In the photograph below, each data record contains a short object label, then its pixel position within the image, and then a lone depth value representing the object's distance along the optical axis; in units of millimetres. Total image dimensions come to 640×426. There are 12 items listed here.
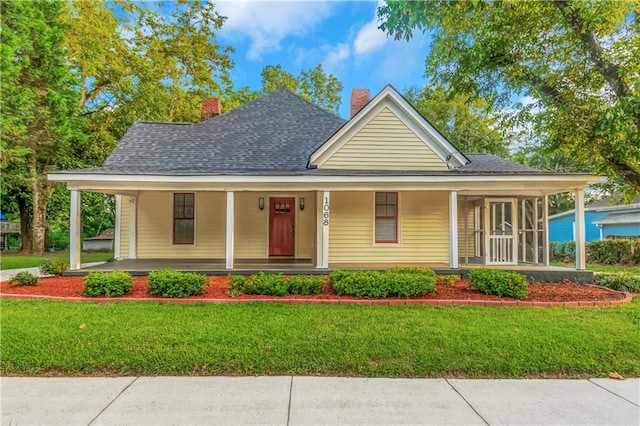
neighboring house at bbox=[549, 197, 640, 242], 17891
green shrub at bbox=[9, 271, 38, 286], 7766
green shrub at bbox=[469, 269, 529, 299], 6871
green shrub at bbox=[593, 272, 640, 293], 8126
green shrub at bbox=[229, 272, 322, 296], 6929
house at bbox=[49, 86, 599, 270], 9219
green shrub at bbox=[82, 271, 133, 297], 6836
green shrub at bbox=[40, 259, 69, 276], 8859
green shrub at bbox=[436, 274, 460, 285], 7870
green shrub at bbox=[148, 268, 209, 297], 6816
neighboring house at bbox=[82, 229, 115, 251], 24062
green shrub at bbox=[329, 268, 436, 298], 6770
